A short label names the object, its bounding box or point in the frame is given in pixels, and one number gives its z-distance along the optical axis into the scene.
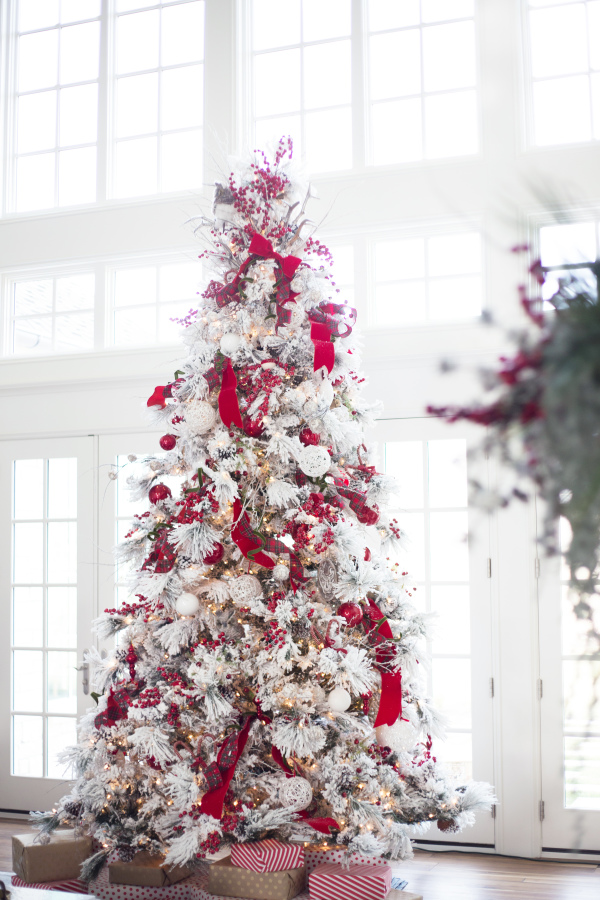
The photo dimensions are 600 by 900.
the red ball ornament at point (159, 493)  2.93
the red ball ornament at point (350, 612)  2.68
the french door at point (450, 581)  3.77
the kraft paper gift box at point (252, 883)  2.59
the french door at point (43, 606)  4.35
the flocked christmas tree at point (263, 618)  2.64
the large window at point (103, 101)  4.53
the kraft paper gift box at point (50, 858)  2.84
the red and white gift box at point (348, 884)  2.58
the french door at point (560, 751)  3.54
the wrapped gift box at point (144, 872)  2.74
